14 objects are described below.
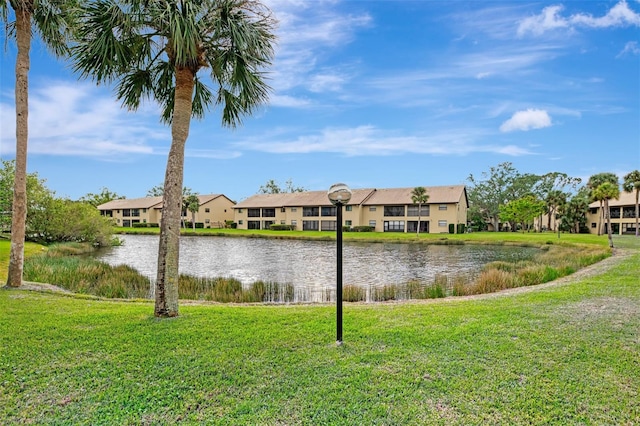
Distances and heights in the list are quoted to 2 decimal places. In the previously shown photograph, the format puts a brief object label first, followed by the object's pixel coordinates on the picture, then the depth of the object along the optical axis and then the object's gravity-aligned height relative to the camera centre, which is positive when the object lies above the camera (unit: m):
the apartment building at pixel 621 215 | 49.45 +1.40
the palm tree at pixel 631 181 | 35.62 +4.37
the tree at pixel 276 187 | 93.19 +8.87
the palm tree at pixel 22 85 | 10.09 +3.72
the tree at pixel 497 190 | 66.56 +6.35
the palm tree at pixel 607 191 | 29.87 +2.76
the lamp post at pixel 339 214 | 5.45 +0.13
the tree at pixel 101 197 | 84.56 +5.66
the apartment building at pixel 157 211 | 68.44 +1.89
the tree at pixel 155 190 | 97.19 +8.16
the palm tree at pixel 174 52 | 6.42 +3.27
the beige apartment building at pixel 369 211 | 49.53 +1.80
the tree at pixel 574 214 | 53.03 +1.54
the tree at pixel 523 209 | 55.03 +2.27
